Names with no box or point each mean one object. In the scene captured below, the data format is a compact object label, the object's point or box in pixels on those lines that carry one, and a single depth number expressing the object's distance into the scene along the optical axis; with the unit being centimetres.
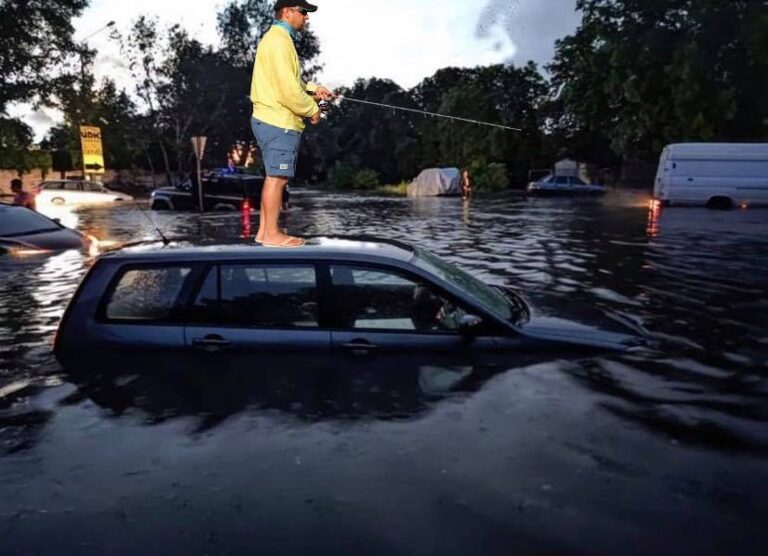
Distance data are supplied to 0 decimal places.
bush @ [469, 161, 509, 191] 5253
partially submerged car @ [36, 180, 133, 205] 3177
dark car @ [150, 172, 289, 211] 2569
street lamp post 3347
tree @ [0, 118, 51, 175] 3425
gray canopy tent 4609
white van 2589
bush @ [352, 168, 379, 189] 6416
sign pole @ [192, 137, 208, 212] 2039
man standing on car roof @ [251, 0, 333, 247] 561
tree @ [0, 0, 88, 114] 3134
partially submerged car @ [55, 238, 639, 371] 475
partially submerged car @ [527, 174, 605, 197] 4028
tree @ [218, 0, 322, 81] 5566
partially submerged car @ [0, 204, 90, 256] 1122
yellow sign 2712
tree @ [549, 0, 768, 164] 3600
